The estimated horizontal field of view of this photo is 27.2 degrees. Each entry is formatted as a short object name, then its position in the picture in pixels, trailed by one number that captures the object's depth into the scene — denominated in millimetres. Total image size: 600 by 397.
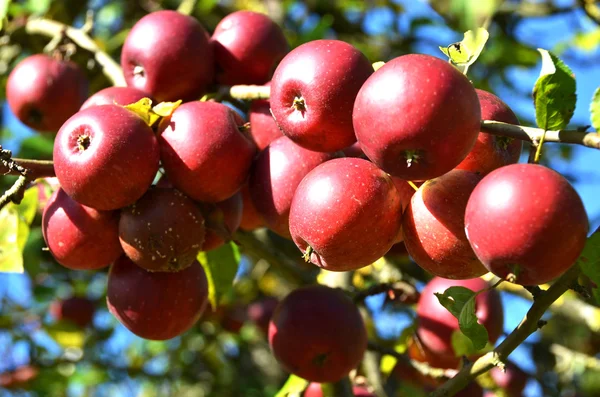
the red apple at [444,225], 649
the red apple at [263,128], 786
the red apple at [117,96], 767
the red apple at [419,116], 617
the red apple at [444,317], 880
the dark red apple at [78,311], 1300
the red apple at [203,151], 723
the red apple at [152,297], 755
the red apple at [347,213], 654
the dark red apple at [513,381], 1025
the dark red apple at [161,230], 715
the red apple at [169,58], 805
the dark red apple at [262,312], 1183
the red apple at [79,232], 734
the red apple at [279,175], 729
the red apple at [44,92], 904
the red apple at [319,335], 803
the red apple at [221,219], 751
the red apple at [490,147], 671
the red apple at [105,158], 694
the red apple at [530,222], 586
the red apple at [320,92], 679
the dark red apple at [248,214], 806
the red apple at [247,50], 824
